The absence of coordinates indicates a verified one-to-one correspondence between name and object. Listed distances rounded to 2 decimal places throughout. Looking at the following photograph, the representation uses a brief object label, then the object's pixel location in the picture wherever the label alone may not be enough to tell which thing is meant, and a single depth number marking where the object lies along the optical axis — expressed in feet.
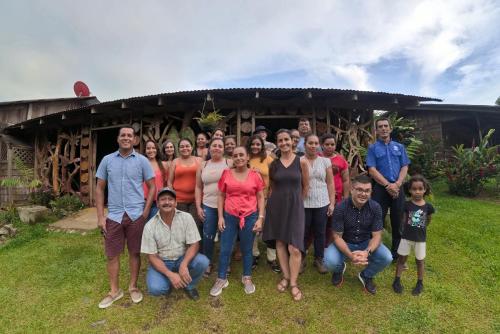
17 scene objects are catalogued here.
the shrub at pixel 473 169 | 22.88
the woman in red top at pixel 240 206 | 9.11
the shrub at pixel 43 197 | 26.66
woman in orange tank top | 10.54
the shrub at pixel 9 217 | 22.67
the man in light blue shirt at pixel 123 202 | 8.79
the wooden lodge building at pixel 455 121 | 35.22
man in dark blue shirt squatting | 9.05
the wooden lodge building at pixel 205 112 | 20.67
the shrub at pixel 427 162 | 27.07
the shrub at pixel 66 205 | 22.85
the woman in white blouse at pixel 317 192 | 9.88
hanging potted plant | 18.20
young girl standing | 9.43
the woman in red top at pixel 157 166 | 11.37
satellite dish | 41.73
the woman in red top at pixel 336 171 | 11.08
